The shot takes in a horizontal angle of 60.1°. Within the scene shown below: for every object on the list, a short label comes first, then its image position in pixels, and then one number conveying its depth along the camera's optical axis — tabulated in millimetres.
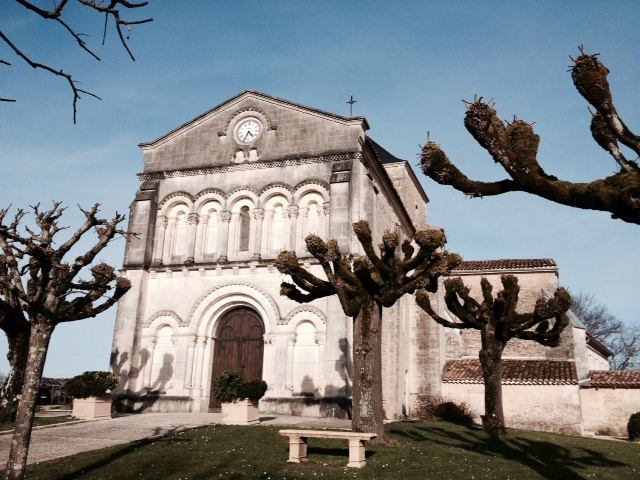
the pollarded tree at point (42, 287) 9070
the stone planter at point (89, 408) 16031
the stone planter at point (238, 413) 15055
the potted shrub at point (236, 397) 15109
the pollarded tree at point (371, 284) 12234
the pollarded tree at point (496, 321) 15906
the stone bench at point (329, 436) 10227
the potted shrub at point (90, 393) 16062
